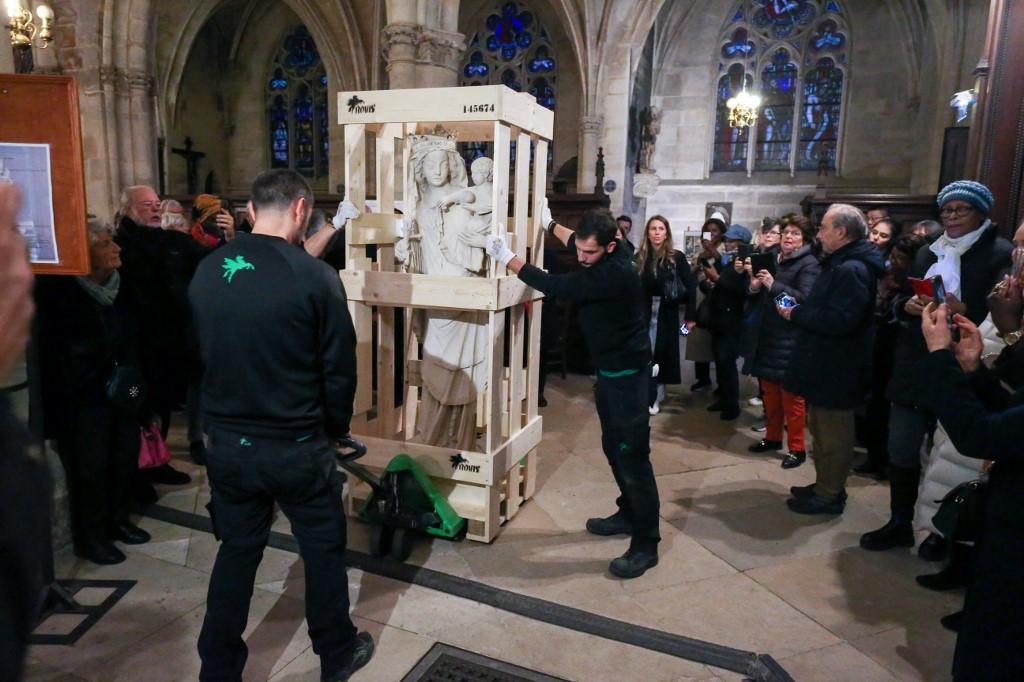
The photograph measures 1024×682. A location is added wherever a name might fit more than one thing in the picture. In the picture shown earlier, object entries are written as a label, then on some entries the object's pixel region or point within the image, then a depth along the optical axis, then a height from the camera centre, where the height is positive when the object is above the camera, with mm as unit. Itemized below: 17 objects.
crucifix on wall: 16469 +1370
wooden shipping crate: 3402 -364
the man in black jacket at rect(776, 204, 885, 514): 3875 -668
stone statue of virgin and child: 3635 -192
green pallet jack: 3434 -1488
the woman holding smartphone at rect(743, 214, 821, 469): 4852 -752
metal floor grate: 2576 -1729
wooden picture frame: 2654 +282
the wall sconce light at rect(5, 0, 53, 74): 6262 +1825
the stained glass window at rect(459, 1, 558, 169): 15953 +4077
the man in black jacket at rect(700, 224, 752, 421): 6129 -850
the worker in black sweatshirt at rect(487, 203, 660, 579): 3232 -580
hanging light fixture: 14070 +2567
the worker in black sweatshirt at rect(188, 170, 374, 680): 2203 -595
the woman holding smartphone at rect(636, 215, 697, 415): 5988 -505
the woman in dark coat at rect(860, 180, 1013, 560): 3367 -342
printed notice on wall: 2666 +92
